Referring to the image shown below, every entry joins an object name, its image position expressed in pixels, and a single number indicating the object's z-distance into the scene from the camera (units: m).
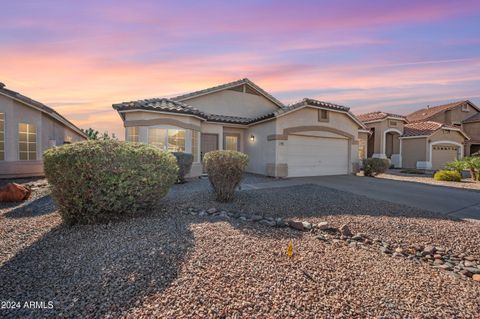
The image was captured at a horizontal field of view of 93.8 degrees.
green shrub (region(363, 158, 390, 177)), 14.95
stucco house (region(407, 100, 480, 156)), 28.41
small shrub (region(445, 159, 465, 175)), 15.47
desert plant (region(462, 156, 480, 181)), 14.53
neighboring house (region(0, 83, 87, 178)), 11.23
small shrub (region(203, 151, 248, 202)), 6.95
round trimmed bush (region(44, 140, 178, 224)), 4.68
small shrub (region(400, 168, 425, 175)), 19.40
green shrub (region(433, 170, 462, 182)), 14.39
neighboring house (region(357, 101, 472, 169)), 22.48
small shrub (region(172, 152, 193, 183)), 10.74
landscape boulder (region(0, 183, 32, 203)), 7.34
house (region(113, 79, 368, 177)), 11.77
